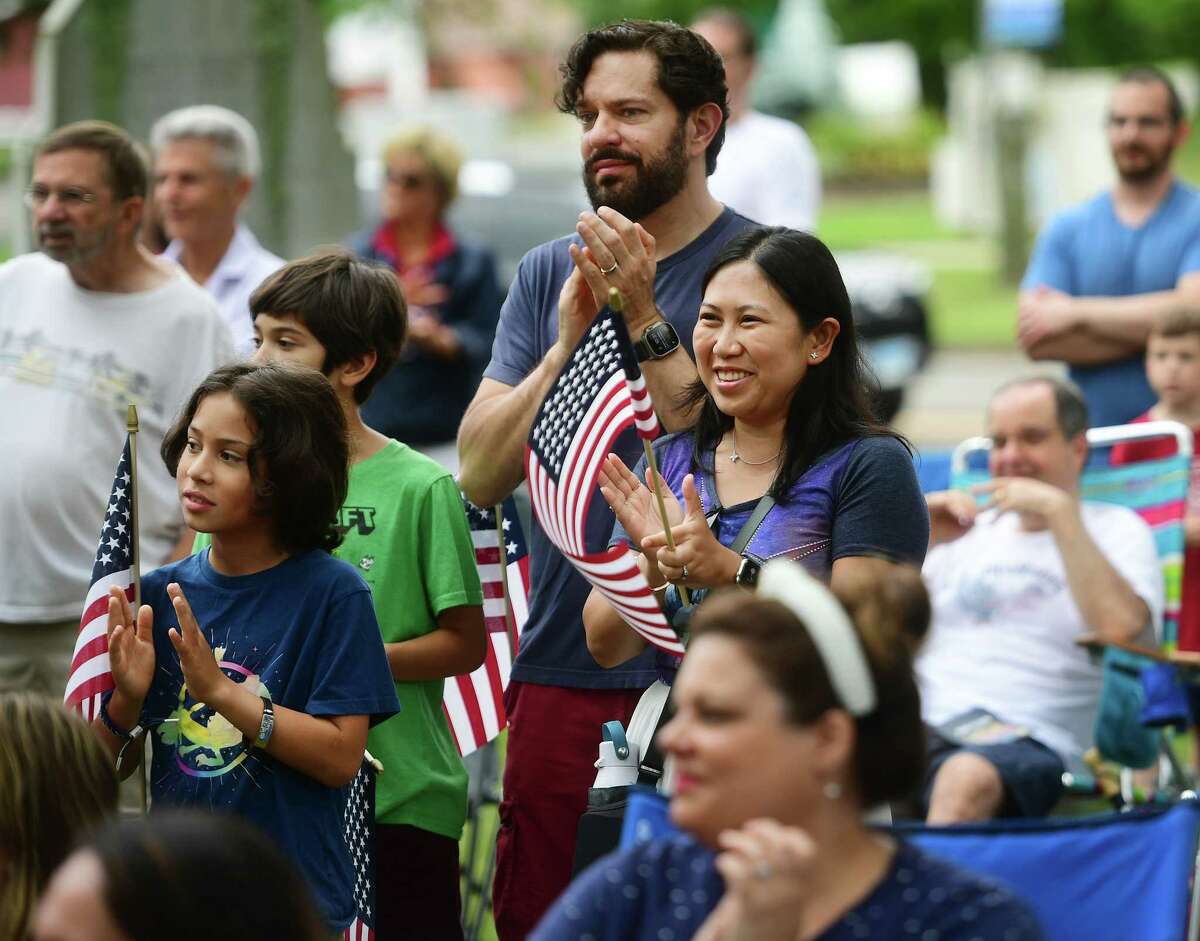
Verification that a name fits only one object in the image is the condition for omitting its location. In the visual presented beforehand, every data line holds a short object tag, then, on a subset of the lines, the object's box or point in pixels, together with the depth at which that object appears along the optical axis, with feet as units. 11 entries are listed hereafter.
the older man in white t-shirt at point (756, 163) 55.16
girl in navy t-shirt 26.76
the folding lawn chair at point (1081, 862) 22.30
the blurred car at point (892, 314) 111.67
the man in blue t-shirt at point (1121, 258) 50.21
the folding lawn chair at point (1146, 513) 40.75
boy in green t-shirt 30.30
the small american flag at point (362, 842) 28.17
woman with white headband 19.21
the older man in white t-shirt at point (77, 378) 37.11
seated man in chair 40.45
